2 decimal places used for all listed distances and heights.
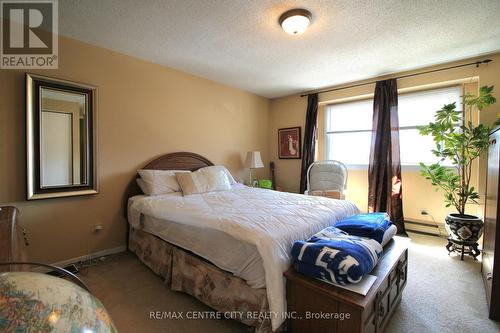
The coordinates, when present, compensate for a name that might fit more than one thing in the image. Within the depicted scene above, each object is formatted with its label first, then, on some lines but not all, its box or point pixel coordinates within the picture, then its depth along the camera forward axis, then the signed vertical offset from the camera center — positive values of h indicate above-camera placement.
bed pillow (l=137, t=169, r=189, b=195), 2.73 -0.29
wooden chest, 1.16 -0.81
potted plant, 2.51 +0.08
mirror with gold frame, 2.16 +0.21
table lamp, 4.17 +0.02
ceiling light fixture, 1.94 +1.28
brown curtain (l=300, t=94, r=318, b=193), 4.24 +0.51
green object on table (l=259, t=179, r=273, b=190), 4.20 -0.43
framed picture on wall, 4.52 +0.41
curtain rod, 2.80 +1.32
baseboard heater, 3.34 -0.98
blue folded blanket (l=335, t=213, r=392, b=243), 1.66 -0.49
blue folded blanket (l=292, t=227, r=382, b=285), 1.23 -0.56
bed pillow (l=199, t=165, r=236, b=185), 3.32 -0.14
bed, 1.40 -0.63
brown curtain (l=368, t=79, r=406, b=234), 3.37 +0.09
